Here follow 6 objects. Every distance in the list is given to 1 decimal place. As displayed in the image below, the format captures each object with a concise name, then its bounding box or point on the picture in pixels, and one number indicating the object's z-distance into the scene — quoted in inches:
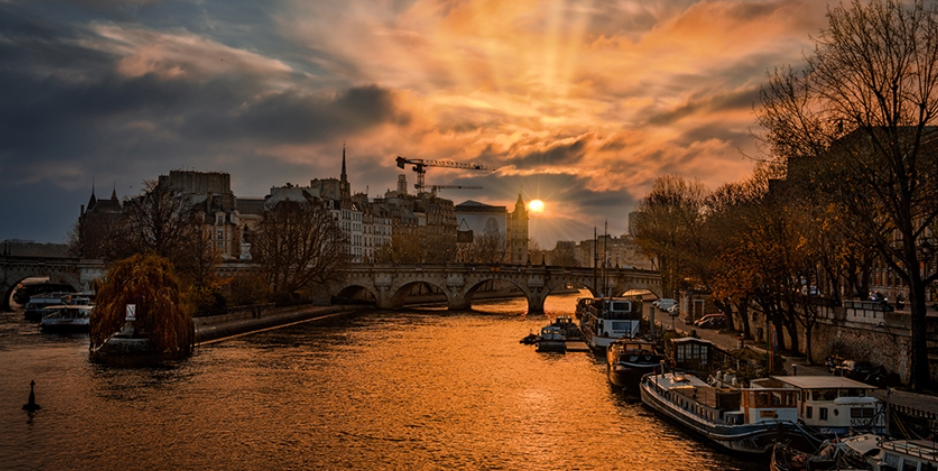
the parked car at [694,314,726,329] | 2913.4
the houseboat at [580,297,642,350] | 2571.4
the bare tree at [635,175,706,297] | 3287.4
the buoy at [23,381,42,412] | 1592.0
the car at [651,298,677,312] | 3715.6
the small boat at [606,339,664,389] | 1908.2
